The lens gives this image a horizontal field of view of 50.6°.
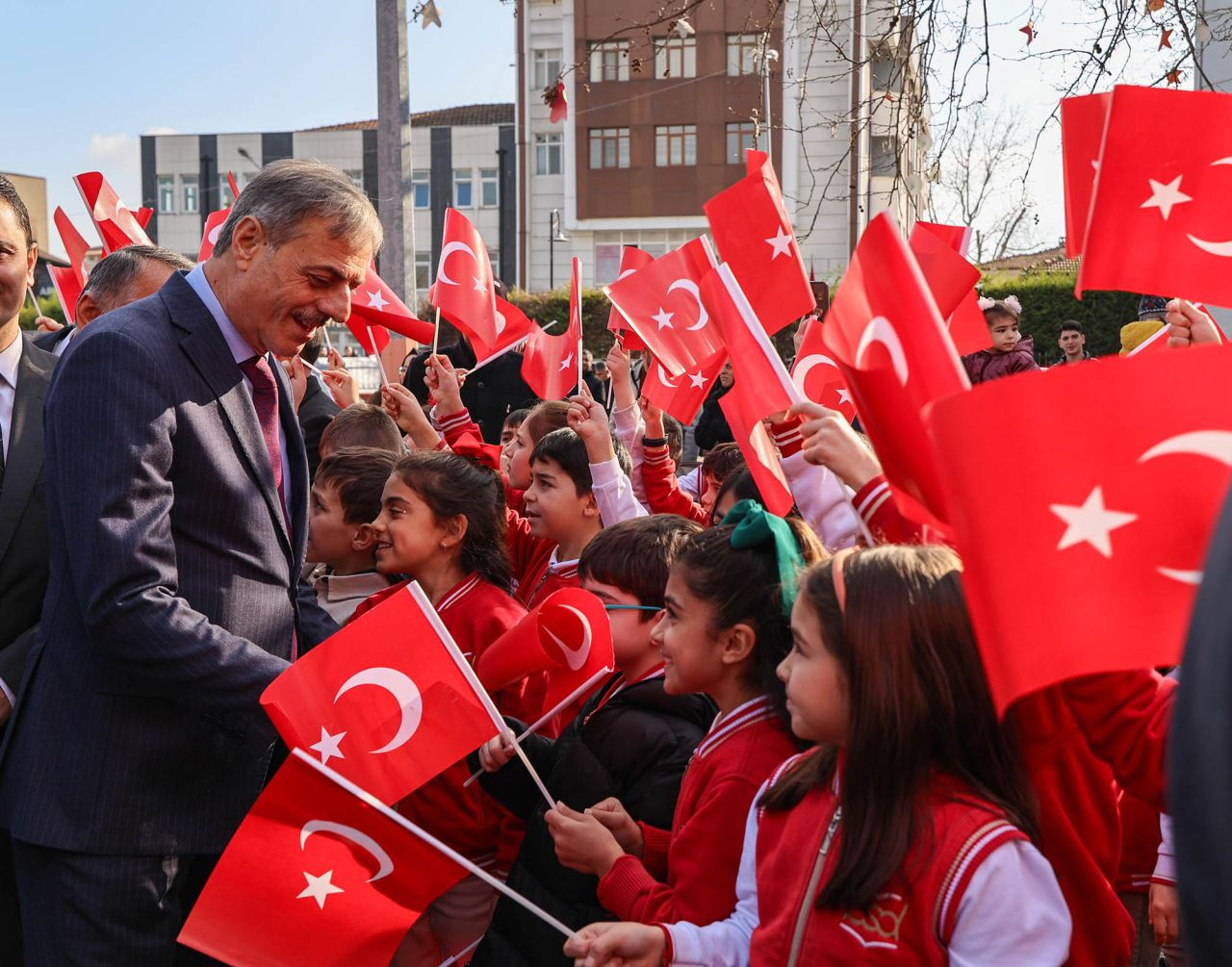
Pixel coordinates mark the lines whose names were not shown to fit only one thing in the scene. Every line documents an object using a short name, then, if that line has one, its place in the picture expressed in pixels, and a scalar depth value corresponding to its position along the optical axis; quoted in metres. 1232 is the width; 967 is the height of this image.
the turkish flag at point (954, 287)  4.25
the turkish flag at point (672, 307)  5.05
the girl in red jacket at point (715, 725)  2.39
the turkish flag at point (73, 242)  7.11
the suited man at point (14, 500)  3.05
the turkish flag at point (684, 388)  4.84
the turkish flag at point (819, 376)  4.15
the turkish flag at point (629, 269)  5.60
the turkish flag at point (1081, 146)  3.35
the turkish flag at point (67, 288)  6.98
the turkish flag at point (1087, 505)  1.41
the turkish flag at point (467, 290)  5.93
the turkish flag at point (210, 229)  5.99
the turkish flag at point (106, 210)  6.56
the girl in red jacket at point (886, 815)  1.90
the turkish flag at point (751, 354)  3.10
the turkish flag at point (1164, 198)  2.97
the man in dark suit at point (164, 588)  2.40
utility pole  9.51
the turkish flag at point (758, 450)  3.09
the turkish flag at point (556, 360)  5.69
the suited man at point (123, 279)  4.14
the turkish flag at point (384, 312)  4.99
